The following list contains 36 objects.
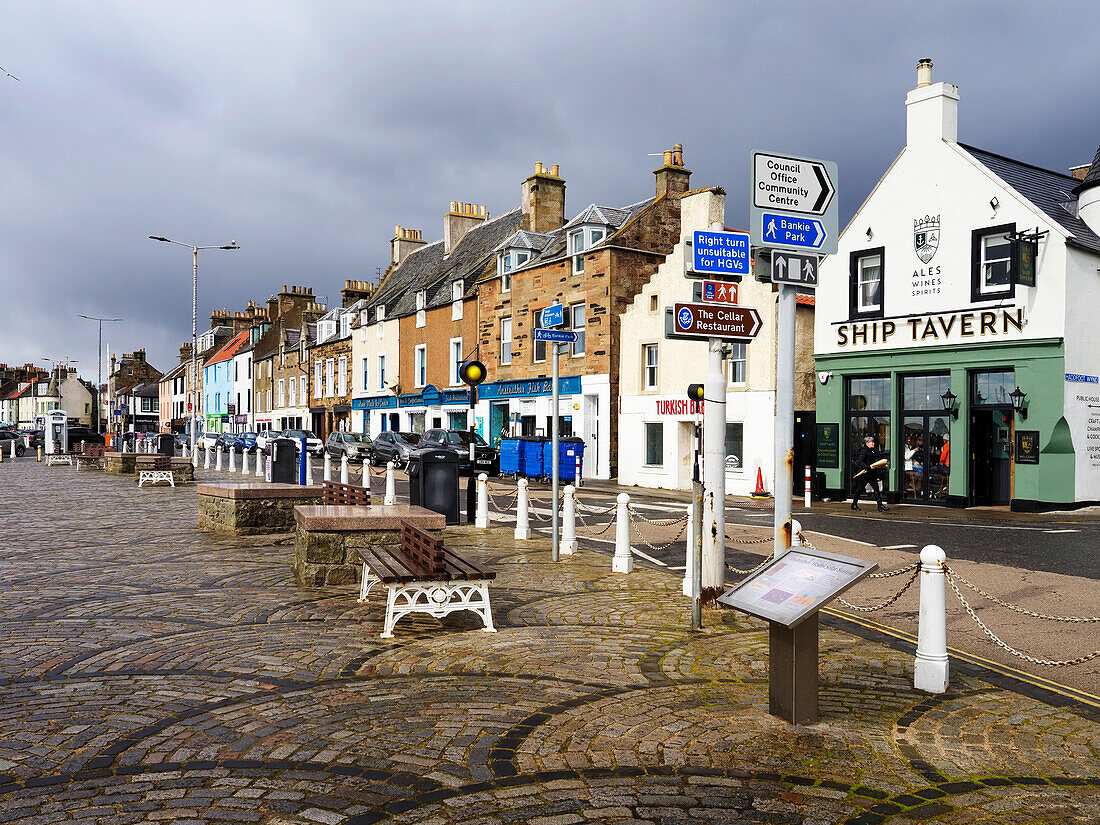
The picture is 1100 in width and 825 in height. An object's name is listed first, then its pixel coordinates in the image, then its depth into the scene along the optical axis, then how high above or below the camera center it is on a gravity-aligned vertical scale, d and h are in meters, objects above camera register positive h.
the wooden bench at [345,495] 12.48 -1.08
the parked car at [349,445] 42.19 -1.33
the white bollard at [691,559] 7.60 -1.30
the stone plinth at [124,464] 33.03 -1.75
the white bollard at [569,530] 12.32 -1.54
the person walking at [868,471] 21.61 -1.26
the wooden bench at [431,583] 7.20 -1.32
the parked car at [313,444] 47.47 -1.47
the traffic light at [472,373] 13.98 +0.69
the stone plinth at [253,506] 13.85 -1.40
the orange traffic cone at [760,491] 25.75 -2.08
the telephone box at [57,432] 51.06 -0.96
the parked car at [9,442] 62.91 -1.86
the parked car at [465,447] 34.00 -1.12
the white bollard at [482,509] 15.31 -1.55
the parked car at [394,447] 37.25 -1.27
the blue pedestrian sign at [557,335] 11.01 +1.00
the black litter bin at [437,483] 15.19 -1.11
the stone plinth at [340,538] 9.23 -1.26
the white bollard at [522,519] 13.91 -1.58
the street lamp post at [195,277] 40.12 +6.28
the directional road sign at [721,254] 8.16 +1.49
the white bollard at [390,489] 18.44 -1.46
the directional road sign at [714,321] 8.01 +0.87
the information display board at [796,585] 5.05 -0.99
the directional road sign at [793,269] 7.12 +1.18
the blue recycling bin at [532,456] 31.77 -1.35
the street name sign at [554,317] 11.19 +1.24
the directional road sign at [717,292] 8.26 +1.14
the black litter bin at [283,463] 23.48 -1.22
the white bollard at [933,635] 5.89 -1.41
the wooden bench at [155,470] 26.58 -1.59
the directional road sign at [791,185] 7.13 +1.86
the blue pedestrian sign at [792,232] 7.13 +1.48
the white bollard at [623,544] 10.57 -1.47
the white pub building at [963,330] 20.91 +2.23
